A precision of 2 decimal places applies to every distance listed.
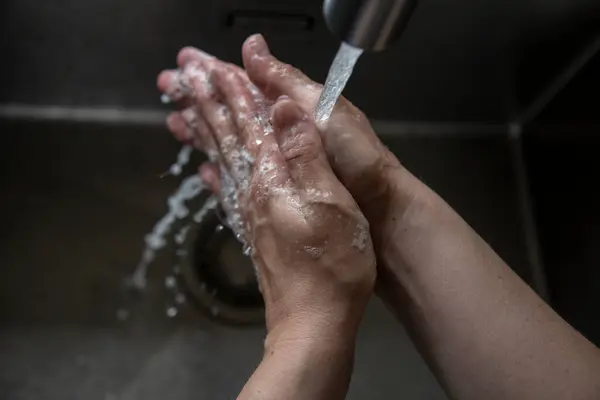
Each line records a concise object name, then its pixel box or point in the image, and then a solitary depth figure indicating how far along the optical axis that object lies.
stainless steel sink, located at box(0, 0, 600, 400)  0.87
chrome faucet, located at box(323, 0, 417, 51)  0.41
